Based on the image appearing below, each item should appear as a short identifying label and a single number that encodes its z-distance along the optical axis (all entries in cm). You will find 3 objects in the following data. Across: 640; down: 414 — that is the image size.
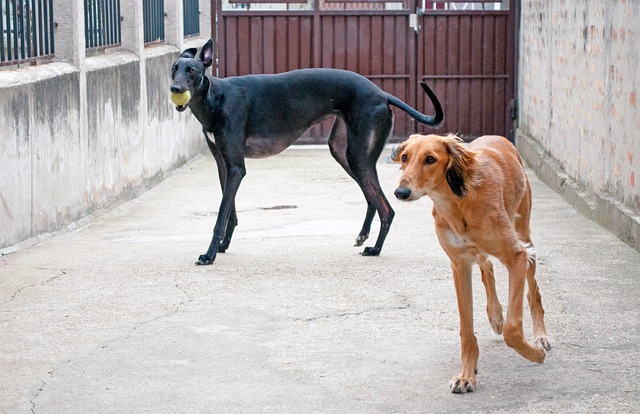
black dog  845
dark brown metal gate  1568
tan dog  497
